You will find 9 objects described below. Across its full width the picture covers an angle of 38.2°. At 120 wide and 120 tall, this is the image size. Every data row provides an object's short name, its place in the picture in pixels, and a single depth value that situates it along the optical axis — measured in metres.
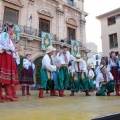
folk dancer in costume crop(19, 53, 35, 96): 6.29
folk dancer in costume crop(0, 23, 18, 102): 3.47
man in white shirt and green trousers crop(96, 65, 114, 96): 5.69
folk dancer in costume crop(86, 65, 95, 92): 9.59
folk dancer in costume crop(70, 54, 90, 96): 5.63
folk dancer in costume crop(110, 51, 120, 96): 5.88
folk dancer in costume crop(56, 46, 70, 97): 5.15
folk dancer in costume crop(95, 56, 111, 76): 5.89
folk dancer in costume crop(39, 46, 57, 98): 4.67
